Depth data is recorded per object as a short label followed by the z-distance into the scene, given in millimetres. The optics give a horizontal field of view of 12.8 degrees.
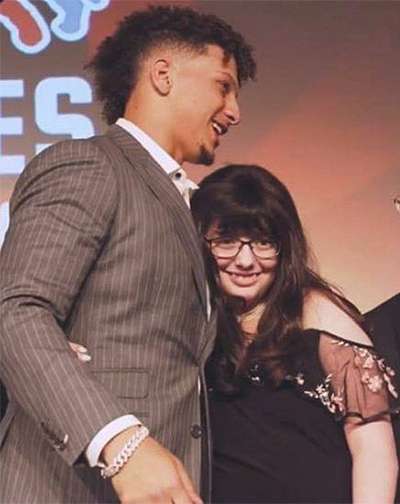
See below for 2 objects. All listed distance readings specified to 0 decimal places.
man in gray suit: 2544
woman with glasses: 3010
